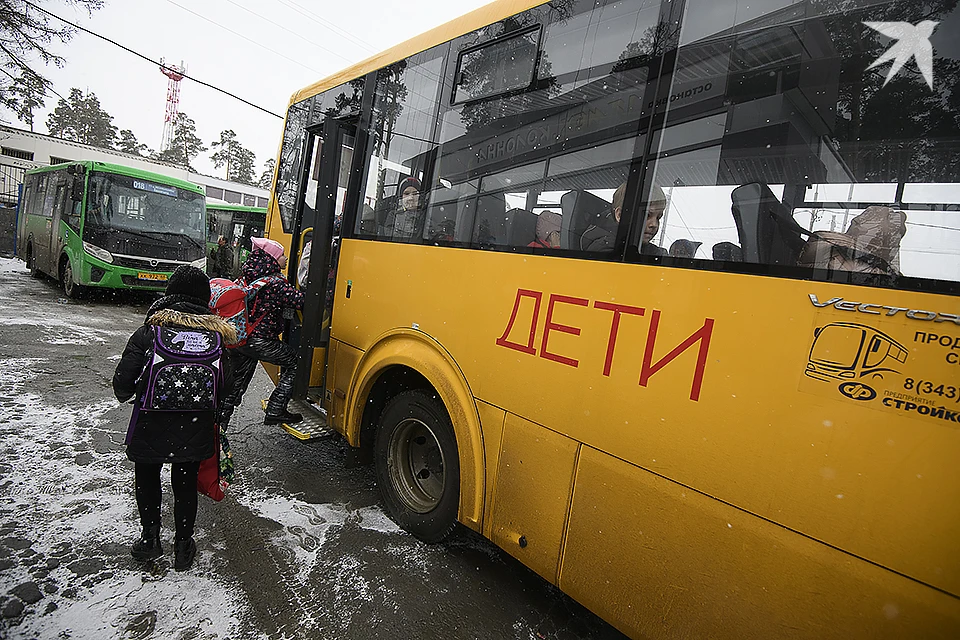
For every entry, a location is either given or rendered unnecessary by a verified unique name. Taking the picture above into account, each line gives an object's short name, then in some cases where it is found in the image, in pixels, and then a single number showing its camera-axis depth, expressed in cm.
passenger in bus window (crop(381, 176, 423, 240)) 345
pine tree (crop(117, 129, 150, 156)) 5606
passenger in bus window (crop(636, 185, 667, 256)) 218
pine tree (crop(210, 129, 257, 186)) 5888
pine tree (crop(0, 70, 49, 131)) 1269
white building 3388
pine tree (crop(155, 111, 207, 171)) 5528
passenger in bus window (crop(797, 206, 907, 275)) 162
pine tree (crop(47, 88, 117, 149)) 5006
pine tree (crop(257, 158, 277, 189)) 5813
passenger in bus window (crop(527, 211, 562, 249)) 258
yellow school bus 157
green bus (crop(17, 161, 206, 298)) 1067
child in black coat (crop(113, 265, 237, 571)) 262
